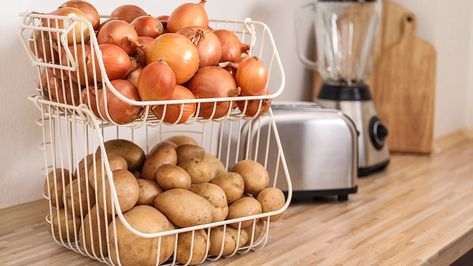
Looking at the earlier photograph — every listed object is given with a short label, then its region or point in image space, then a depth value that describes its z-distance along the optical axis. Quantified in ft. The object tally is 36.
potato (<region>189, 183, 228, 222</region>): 3.21
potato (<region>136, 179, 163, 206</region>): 3.14
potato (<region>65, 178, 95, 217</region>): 3.23
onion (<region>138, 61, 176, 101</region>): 2.87
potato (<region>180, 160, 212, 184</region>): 3.37
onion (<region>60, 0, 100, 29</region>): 3.25
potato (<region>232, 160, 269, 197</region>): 3.49
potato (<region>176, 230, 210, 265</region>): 3.13
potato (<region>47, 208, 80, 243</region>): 3.33
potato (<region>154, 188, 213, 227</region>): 3.06
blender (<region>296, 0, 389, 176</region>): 5.55
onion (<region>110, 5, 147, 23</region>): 3.51
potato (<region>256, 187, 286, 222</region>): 3.42
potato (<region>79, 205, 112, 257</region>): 3.13
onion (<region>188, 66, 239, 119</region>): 3.13
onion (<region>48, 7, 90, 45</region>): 3.01
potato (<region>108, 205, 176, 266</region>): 2.97
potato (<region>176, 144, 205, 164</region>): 3.53
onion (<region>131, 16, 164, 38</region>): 3.26
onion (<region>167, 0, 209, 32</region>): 3.33
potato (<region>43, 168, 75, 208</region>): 3.41
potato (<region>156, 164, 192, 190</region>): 3.20
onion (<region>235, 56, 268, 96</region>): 3.21
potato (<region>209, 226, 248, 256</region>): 3.26
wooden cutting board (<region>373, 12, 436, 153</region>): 6.12
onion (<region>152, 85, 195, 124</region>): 3.01
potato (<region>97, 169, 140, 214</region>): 3.00
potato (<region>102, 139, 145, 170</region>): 3.40
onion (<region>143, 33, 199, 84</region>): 3.02
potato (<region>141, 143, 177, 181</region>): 3.35
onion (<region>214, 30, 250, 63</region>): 3.40
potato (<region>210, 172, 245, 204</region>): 3.37
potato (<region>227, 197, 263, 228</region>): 3.30
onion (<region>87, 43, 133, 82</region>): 2.94
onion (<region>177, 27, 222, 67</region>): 3.19
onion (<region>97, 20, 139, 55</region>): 3.06
